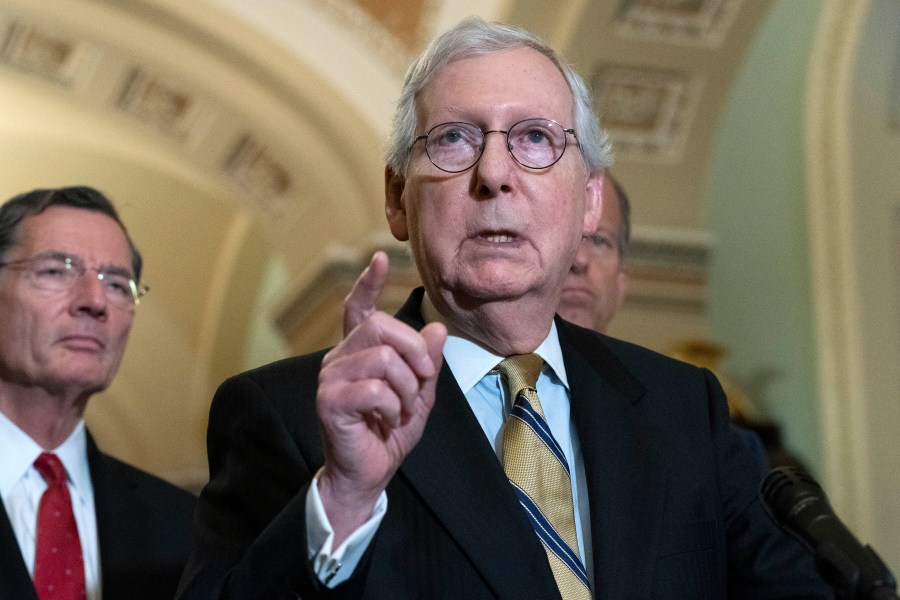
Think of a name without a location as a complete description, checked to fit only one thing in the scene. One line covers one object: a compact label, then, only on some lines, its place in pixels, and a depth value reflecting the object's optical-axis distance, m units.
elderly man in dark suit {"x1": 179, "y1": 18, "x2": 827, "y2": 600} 1.58
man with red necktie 2.75
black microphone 1.38
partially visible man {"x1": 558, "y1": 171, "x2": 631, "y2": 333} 3.40
